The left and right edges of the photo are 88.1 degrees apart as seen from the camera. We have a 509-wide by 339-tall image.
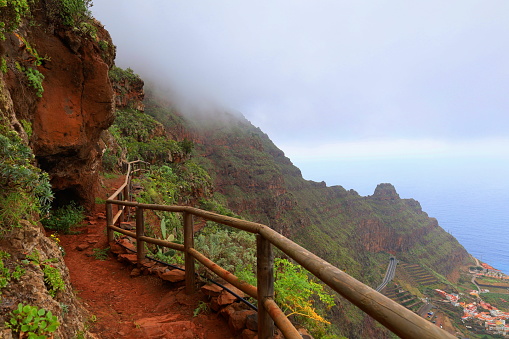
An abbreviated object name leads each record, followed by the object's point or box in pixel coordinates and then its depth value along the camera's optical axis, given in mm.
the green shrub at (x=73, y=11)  6613
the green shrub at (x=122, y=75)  26094
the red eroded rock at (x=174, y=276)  4430
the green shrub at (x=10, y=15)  4301
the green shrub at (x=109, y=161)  13430
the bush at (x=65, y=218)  7168
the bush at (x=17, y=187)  2677
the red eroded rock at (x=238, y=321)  3075
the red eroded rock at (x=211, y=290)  3682
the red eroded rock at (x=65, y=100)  5723
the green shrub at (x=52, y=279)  2693
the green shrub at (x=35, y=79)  5688
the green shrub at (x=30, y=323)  1859
